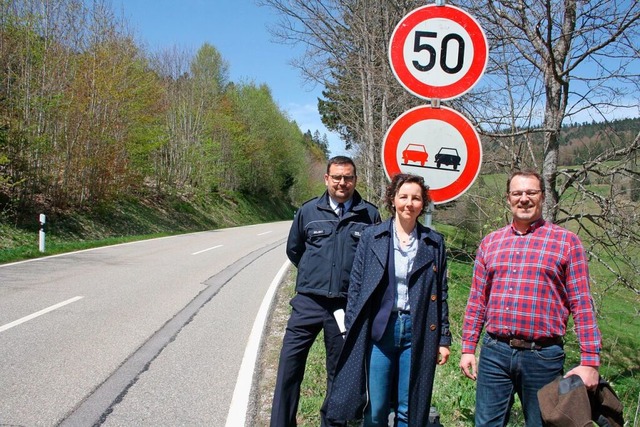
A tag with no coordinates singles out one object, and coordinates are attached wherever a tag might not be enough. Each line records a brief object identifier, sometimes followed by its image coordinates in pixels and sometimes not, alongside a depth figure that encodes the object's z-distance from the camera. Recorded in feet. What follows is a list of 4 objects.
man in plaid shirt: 8.31
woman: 9.09
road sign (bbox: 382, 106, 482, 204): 10.50
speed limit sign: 10.42
